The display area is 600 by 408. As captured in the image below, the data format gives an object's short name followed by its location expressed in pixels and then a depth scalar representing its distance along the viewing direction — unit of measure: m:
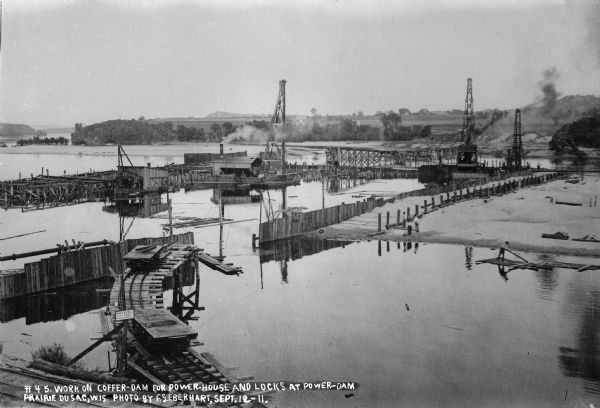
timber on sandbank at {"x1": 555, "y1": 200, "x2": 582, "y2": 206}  47.94
